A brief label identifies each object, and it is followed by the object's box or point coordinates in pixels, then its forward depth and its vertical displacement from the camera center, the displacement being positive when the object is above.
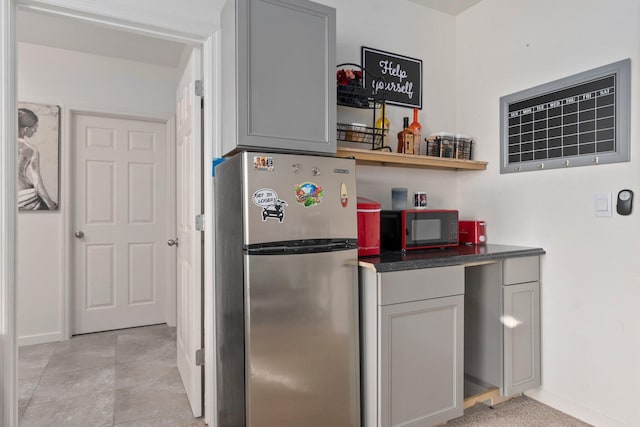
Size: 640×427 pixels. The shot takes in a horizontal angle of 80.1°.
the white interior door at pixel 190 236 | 2.18 -0.14
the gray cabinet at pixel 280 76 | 1.67 +0.64
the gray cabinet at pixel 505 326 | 2.14 -0.65
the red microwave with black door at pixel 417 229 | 2.19 -0.09
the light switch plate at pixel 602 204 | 1.99 +0.05
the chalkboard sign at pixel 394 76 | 2.47 +0.93
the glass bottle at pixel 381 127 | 2.34 +0.54
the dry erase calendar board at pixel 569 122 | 1.95 +0.52
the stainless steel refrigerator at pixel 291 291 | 1.58 -0.34
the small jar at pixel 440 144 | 2.54 +0.46
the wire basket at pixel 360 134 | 2.24 +0.48
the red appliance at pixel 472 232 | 2.50 -0.12
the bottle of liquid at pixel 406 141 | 2.44 +0.47
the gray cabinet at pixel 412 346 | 1.74 -0.64
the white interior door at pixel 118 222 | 3.63 -0.09
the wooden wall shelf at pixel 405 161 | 2.14 +0.33
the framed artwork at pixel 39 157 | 3.31 +0.50
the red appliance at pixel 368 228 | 1.98 -0.08
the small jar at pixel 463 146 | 2.60 +0.47
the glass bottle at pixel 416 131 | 2.46 +0.54
